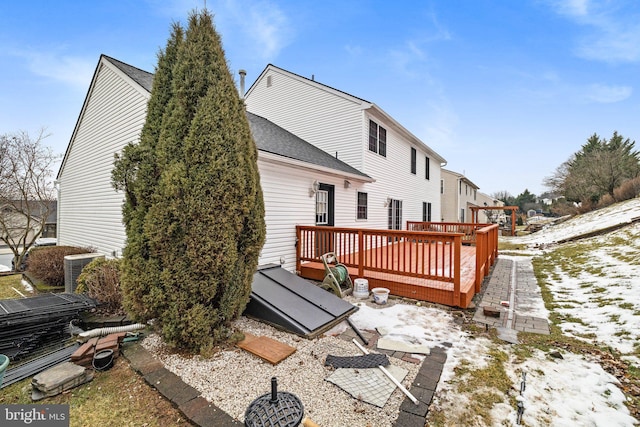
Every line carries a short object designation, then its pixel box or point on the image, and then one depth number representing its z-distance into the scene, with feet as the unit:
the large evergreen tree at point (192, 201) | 9.55
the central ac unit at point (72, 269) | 18.34
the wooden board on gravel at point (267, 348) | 9.66
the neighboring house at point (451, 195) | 74.59
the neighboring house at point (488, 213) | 101.85
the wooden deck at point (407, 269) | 15.61
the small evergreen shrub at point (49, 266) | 22.09
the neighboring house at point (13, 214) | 34.34
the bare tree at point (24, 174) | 35.94
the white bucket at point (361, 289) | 17.37
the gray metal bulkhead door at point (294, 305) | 12.10
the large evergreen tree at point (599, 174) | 64.85
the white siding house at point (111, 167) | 20.56
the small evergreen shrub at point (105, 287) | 14.27
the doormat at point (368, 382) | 7.63
